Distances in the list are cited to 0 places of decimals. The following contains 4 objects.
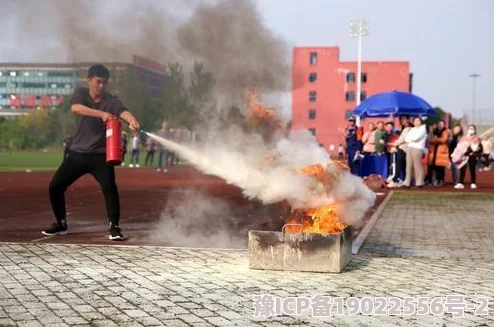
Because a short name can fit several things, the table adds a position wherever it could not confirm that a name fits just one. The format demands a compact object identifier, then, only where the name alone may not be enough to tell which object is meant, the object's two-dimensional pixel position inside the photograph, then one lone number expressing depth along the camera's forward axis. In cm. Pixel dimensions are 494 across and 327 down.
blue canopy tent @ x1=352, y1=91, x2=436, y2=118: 2122
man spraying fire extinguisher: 834
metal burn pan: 632
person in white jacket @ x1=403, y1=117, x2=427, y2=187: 1873
